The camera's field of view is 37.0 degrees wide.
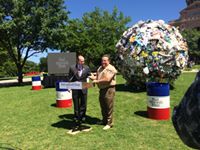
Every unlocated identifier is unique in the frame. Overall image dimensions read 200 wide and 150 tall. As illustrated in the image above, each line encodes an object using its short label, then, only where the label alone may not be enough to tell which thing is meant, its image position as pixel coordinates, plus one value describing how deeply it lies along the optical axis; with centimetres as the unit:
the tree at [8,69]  5049
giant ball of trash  1147
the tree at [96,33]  3637
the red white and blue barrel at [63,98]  1044
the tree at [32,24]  2348
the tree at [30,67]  6065
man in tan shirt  735
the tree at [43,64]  7038
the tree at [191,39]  5600
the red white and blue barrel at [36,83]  1823
